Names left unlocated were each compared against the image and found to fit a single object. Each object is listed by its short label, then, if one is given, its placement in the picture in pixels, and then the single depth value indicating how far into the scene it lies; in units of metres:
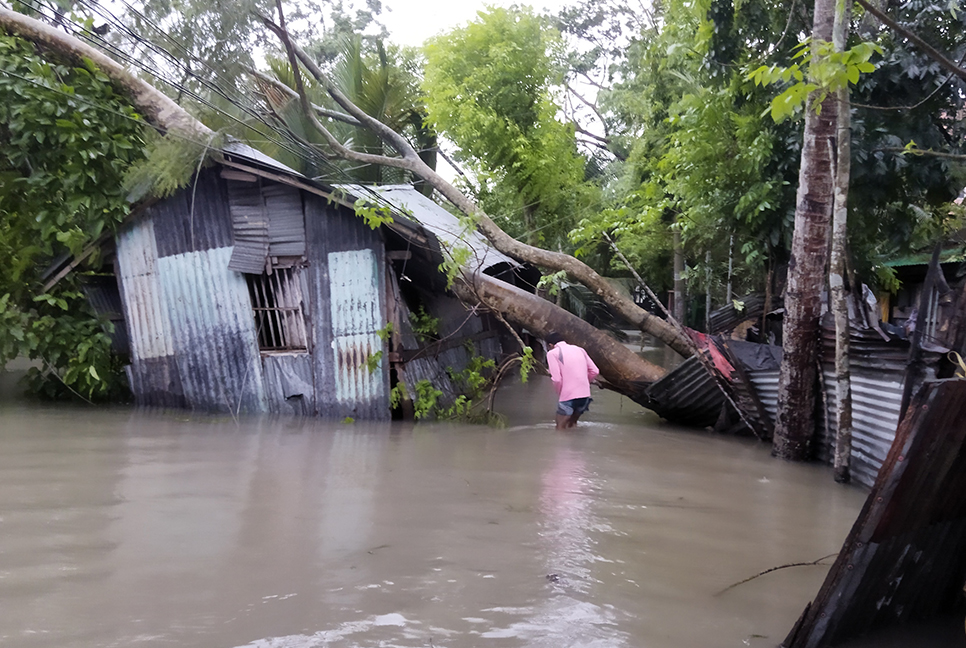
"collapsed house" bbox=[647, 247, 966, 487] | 5.73
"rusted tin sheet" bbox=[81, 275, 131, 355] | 10.97
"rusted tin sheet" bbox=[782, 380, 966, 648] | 3.17
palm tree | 13.27
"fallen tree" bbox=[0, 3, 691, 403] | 10.01
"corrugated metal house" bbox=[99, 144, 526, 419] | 10.04
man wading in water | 9.49
